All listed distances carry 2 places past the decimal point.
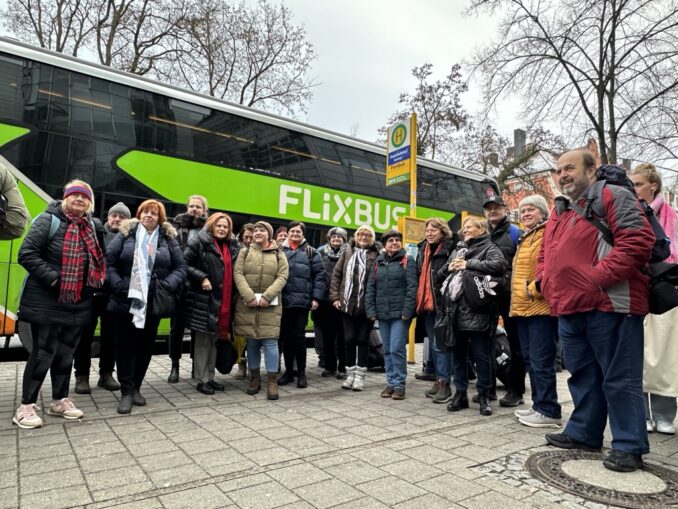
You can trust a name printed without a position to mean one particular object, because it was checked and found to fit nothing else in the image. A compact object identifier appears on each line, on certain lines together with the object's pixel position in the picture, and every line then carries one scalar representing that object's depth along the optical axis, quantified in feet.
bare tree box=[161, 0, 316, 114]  59.72
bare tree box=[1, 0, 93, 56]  53.88
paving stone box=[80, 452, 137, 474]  9.71
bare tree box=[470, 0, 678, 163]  41.42
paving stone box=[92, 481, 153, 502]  8.38
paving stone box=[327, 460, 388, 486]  9.32
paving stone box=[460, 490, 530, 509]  8.26
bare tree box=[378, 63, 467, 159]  78.07
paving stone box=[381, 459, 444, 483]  9.48
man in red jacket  9.87
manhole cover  8.54
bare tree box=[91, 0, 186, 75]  55.01
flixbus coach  21.03
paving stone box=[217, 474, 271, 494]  8.83
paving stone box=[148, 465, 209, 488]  9.07
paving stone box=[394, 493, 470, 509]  8.18
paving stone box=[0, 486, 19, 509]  8.04
